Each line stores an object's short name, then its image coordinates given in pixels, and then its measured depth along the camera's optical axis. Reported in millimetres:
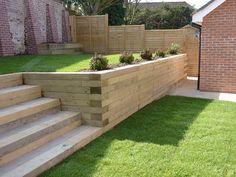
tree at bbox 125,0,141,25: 23110
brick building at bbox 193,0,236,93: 6480
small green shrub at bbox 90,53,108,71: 4097
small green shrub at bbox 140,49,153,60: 6032
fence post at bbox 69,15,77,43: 11577
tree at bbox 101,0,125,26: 17251
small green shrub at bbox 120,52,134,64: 5148
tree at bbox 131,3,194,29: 23542
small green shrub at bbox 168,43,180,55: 8081
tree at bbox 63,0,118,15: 17370
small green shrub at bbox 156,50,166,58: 6977
